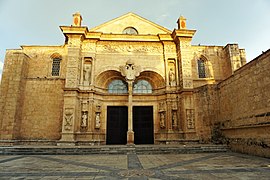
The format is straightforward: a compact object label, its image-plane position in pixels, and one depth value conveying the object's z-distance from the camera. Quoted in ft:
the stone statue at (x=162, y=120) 45.97
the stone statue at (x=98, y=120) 44.67
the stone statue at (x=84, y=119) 43.51
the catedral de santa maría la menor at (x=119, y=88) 42.93
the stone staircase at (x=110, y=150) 31.86
